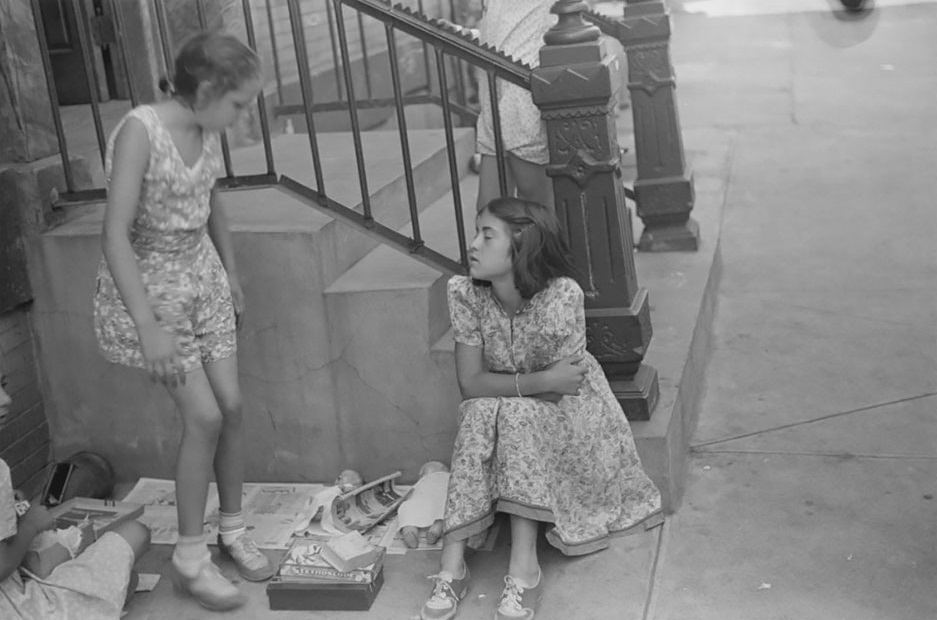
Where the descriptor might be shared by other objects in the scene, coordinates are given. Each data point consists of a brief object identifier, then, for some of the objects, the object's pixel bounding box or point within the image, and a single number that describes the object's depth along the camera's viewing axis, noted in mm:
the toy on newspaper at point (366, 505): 4258
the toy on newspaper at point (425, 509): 4117
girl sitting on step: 3809
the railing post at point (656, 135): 5883
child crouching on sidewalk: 3494
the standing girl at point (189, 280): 3473
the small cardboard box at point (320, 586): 3797
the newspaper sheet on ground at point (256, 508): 4316
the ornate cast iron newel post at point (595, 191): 3955
